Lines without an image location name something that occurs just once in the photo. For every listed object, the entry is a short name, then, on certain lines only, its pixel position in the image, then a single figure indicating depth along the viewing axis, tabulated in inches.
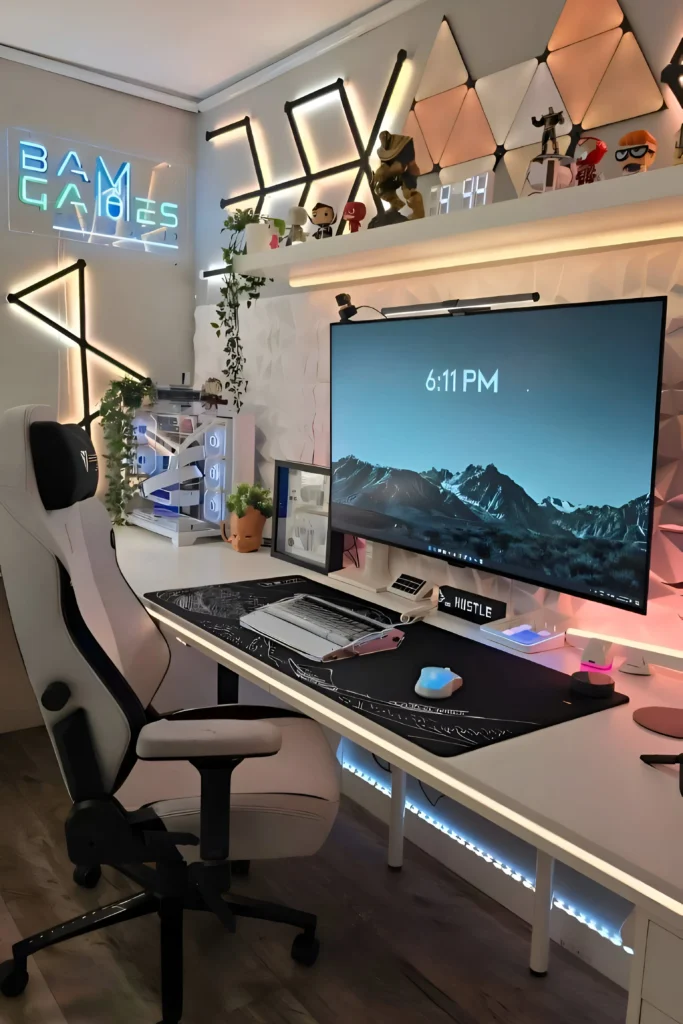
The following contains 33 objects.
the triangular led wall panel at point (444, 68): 79.8
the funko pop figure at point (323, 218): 89.0
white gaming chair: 54.8
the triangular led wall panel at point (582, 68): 66.1
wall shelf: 54.6
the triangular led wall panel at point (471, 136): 77.1
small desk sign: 71.6
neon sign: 109.3
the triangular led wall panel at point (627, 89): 63.3
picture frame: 90.9
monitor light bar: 71.8
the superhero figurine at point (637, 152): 58.7
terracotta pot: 100.3
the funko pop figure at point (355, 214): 86.4
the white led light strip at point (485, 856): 71.9
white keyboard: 64.8
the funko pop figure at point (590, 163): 62.0
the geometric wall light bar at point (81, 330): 111.7
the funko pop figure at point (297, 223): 93.3
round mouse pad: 51.2
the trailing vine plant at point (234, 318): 109.8
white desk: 37.9
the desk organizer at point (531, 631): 65.9
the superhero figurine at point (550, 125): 64.8
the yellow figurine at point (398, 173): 79.0
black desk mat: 51.0
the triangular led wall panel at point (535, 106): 70.7
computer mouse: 55.5
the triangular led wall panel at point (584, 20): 65.4
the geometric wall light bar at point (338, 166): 89.6
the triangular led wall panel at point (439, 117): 80.0
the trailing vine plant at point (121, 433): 115.0
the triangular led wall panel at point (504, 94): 73.0
